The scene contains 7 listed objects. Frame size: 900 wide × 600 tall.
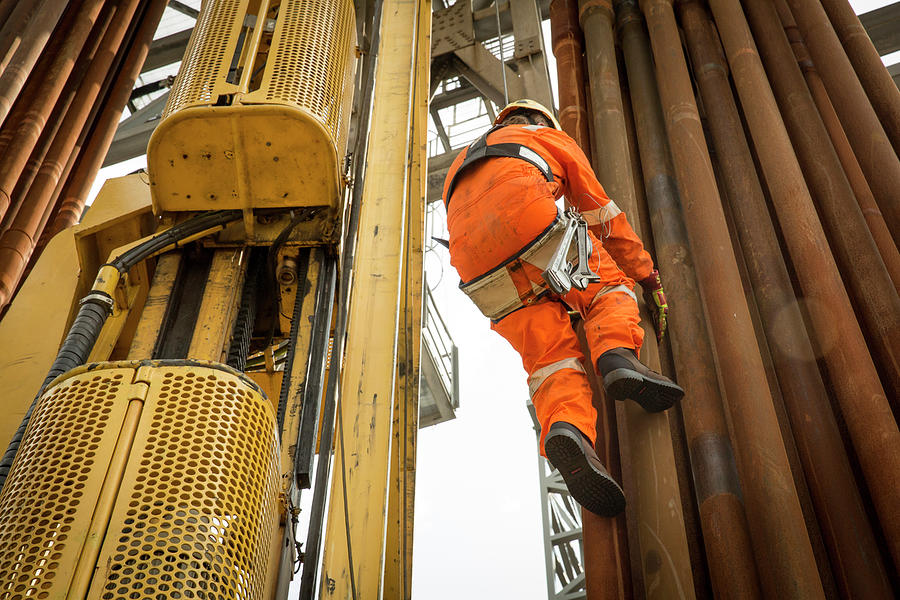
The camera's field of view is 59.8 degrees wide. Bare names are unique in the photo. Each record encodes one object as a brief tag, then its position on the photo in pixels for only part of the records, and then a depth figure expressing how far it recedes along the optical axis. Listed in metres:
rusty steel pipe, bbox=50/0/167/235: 7.43
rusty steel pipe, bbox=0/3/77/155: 6.93
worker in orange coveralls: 3.12
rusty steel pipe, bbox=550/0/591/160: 5.32
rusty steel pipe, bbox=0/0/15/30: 6.95
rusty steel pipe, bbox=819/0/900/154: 4.75
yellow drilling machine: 1.98
